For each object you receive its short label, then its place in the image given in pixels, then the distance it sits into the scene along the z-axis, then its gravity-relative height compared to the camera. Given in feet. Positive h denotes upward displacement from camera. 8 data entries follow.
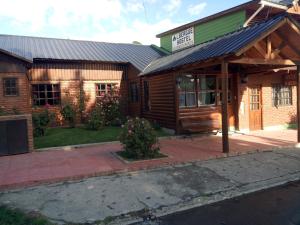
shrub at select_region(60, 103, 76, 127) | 48.52 -1.02
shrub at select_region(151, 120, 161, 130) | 44.65 -3.11
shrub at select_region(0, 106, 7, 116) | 38.14 +0.02
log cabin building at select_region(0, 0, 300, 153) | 32.32 +4.42
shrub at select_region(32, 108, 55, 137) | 40.75 -2.09
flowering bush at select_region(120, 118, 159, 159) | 27.02 -3.11
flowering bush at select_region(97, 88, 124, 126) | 50.90 -0.54
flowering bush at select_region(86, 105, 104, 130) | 44.75 -2.20
